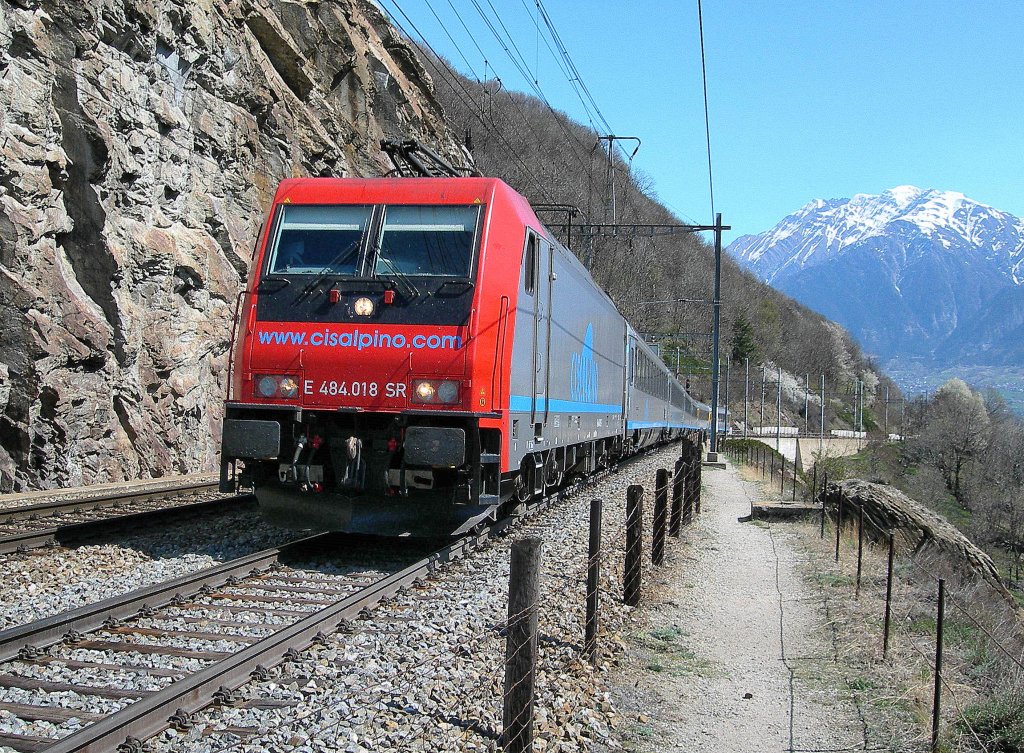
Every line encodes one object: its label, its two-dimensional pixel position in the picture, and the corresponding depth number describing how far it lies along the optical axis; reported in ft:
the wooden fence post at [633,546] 25.90
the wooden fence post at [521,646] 15.01
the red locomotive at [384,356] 28.07
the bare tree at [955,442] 181.88
